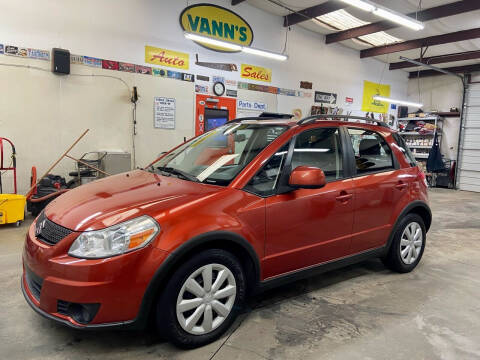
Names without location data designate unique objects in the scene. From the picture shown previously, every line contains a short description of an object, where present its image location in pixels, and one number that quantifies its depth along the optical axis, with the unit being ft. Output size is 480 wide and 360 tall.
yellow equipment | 13.56
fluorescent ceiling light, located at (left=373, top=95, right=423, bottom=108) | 31.30
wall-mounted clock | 22.80
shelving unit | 36.35
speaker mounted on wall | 16.53
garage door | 33.96
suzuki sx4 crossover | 5.38
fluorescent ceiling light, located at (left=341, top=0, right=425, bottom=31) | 15.01
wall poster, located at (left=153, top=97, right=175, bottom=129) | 20.40
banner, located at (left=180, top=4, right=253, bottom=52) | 20.98
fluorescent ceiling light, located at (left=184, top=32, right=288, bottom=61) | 18.56
